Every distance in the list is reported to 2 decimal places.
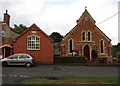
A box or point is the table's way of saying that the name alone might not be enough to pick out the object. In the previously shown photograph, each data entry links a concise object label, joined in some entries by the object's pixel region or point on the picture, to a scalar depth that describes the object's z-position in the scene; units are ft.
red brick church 62.27
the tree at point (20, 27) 122.42
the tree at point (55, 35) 101.00
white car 40.34
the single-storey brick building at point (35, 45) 49.29
